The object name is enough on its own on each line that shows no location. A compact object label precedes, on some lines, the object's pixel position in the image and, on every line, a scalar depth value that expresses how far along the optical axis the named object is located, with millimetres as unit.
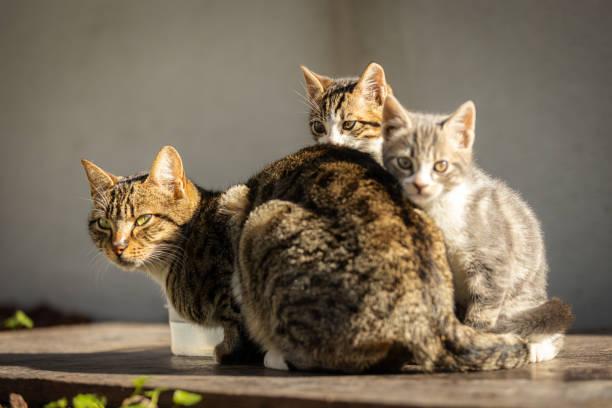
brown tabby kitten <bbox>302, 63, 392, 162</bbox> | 3809
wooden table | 2174
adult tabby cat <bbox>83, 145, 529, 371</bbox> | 2535
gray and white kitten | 2695
